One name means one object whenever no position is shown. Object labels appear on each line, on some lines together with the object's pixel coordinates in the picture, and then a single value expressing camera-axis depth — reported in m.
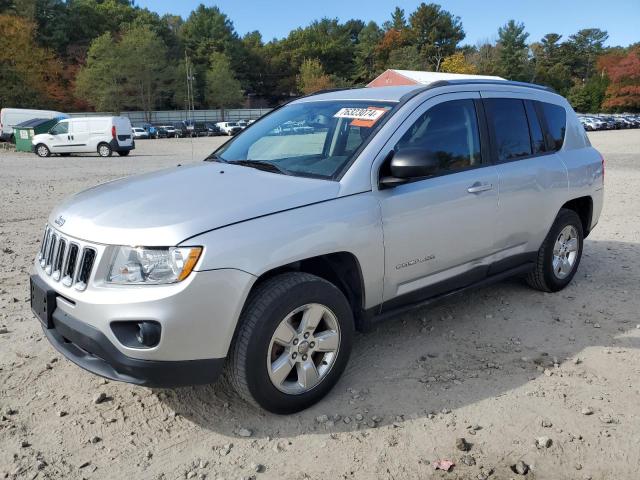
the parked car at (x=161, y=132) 51.22
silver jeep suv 2.72
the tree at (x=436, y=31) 100.62
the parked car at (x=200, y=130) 55.97
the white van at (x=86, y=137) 23.59
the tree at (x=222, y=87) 81.31
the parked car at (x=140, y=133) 48.19
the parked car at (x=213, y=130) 55.91
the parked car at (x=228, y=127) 54.22
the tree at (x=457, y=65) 83.25
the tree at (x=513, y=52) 88.06
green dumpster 26.64
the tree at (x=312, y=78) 90.00
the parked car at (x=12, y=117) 31.05
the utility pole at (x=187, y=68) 72.33
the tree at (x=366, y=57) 103.19
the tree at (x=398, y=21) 110.25
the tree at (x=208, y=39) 92.88
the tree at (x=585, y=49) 108.19
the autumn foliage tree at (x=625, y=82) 72.31
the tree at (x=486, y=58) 86.25
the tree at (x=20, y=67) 51.91
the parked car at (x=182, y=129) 54.38
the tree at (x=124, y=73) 68.19
